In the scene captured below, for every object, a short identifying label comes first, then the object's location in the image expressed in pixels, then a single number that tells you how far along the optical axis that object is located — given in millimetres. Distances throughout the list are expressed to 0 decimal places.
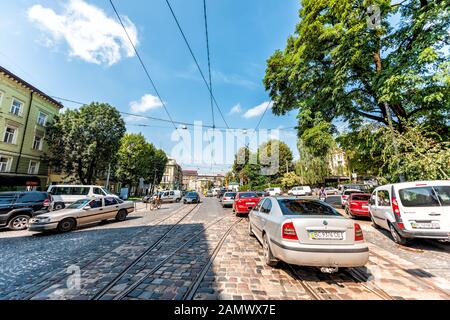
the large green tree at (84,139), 22906
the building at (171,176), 81706
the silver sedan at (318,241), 3441
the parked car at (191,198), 25938
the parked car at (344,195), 15779
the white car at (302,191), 32219
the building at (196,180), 136800
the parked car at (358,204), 10734
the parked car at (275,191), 34500
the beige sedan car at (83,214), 8117
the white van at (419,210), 5324
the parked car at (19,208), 9123
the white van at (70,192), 16592
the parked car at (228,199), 19108
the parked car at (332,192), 28216
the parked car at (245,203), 12742
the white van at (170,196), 29531
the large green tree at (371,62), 8281
